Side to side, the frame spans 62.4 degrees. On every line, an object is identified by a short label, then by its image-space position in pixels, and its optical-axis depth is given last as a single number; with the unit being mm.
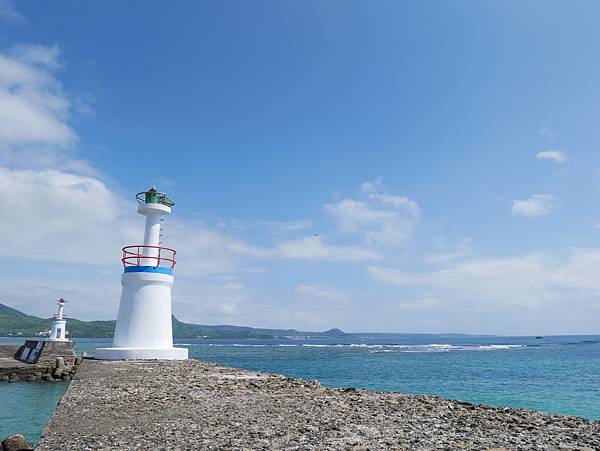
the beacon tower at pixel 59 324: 40094
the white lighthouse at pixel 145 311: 22480
